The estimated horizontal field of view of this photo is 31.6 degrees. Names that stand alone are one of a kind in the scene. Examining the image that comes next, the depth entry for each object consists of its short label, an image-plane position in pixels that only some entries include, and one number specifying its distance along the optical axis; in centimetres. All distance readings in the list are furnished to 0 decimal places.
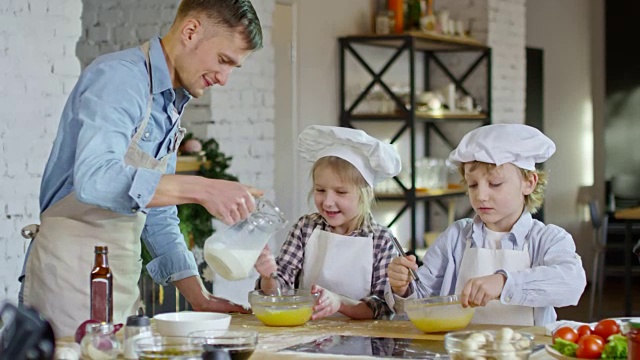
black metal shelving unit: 753
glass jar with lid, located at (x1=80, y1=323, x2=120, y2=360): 224
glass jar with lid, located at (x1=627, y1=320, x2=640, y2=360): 206
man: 276
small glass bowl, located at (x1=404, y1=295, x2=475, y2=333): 283
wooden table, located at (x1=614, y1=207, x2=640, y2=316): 812
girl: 342
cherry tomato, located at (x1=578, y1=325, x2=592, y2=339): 231
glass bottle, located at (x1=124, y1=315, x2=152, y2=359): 223
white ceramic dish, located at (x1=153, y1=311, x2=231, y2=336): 247
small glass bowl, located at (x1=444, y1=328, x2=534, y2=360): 217
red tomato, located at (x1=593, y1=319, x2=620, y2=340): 236
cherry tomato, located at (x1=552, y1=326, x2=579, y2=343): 230
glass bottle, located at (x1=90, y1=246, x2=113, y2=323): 253
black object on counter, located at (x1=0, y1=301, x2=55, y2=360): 204
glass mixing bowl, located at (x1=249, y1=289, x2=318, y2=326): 296
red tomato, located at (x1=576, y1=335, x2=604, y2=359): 224
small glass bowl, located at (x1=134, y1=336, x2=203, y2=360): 201
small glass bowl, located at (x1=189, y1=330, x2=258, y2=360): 229
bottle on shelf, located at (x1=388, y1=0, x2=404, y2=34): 778
